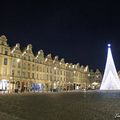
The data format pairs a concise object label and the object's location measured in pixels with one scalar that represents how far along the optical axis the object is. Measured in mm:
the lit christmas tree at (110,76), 57617
